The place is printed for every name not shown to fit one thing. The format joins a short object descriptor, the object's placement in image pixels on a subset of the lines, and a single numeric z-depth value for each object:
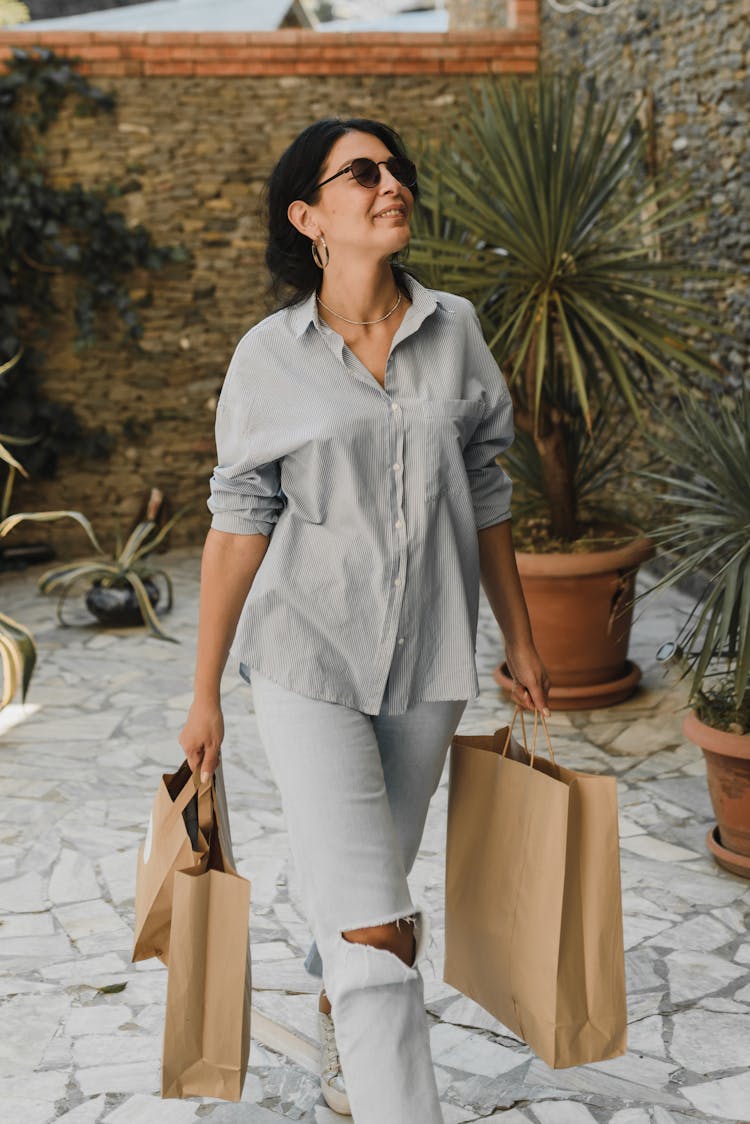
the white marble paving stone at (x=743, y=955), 2.84
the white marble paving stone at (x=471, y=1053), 2.46
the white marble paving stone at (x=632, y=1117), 2.28
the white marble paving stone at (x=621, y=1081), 2.36
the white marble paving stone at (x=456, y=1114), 2.28
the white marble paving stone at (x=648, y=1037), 2.50
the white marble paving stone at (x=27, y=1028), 2.53
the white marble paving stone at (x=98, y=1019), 2.64
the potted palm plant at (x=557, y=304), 4.30
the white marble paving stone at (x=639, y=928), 2.97
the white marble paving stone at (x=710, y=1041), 2.45
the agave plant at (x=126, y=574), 6.00
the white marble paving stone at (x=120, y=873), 3.29
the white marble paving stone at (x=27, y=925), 3.08
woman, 1.81
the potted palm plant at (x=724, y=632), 3.14
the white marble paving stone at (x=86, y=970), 2.86
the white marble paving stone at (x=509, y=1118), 2.28
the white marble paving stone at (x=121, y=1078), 2.43
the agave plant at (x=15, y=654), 4.15
